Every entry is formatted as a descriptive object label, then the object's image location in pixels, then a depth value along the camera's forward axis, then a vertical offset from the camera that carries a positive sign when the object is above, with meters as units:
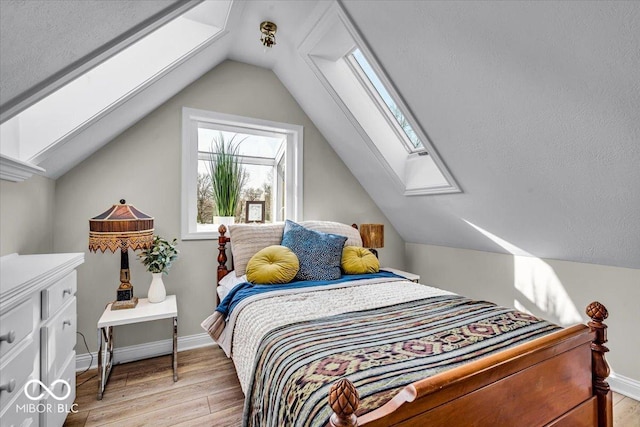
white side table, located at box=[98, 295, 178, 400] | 1.93 -0.70
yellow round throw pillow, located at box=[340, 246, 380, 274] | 2.43 -0.38
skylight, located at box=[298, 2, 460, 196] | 2.28 +0.93
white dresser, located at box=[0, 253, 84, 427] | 0.99 -0.51
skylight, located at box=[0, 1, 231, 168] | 1.59 +0.77
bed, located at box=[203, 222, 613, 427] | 0.83 -0.51
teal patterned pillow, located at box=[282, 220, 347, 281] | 2.27 -0.29
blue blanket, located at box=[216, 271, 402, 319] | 1.90 -0.50
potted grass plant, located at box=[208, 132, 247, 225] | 2.83 +0.33
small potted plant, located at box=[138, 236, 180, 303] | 2.24 -0.36
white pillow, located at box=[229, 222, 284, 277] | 2.35 -0.21
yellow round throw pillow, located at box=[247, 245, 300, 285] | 2.08 -0.37
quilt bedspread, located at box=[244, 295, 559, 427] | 0.91 -0.51
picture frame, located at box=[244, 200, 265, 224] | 2.96 +0.03
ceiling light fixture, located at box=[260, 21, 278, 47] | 2.23 +1.40
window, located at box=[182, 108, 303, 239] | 2.66 +0.49
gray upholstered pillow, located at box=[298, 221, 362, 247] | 2.73 -0.13
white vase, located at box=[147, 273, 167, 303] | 2.27 -0.58
